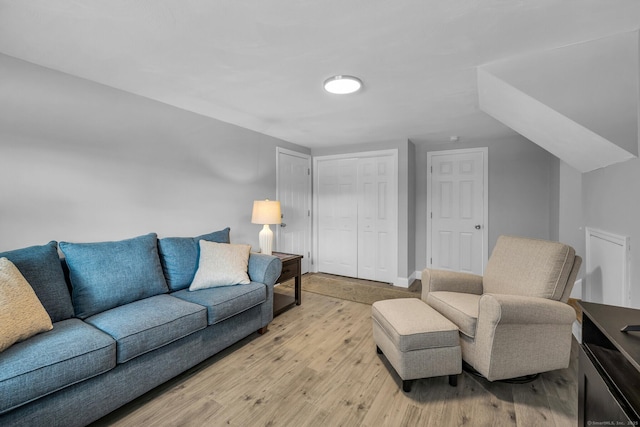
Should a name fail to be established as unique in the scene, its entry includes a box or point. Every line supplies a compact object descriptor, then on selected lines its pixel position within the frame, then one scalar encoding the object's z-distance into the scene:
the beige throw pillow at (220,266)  2.34
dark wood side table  3.00
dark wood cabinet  0.84
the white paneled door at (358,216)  4.09
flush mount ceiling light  2.00
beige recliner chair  1.67
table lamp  3.05
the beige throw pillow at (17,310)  1.31
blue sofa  1.27
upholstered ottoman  1.72
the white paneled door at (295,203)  4.01
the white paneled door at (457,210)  3.88
